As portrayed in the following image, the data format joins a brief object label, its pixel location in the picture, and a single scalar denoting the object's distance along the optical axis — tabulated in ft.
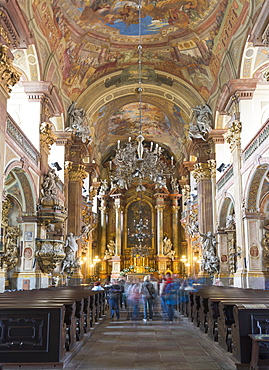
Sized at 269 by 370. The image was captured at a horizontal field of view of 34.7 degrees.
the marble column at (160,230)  102.68
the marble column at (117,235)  102.42
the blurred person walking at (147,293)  38.04
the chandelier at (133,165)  67.36
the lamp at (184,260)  100.89
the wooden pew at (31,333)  18.15
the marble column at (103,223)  107.04
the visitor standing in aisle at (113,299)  39.01
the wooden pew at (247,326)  17.79
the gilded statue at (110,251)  104.53
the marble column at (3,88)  35.42
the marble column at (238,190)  49.32
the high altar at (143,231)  103.45
